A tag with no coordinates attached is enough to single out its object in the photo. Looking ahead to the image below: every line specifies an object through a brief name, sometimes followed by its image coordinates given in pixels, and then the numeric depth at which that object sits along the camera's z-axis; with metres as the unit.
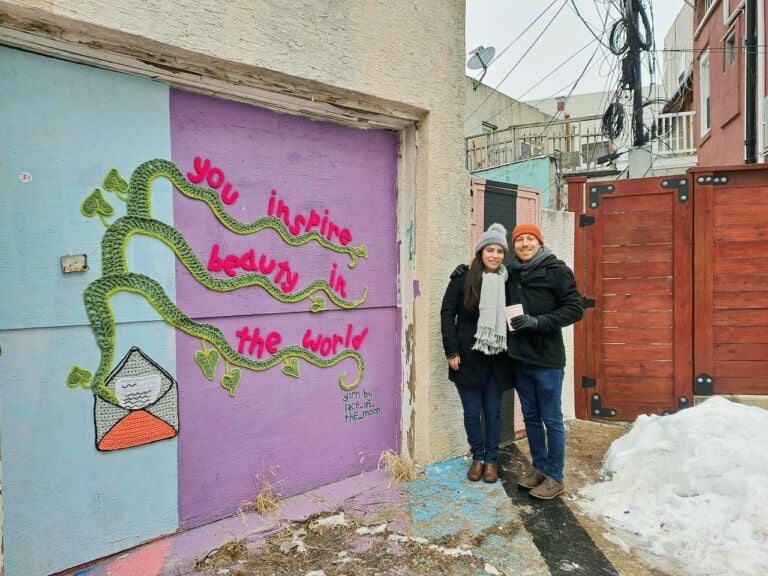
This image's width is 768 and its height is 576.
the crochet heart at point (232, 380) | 2.99
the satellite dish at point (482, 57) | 10.46
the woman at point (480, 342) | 3.42
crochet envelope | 2.57
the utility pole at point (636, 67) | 9.01
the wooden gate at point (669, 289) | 4.94
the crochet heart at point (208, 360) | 2.89
